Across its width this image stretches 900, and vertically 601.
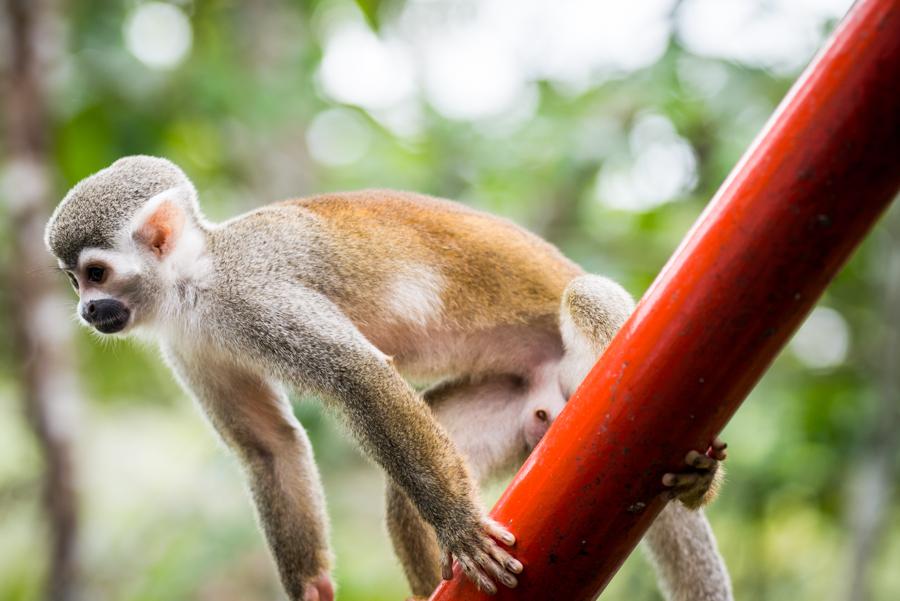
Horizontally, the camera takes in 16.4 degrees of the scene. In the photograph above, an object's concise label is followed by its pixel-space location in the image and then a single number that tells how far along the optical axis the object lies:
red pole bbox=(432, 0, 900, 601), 1.35
